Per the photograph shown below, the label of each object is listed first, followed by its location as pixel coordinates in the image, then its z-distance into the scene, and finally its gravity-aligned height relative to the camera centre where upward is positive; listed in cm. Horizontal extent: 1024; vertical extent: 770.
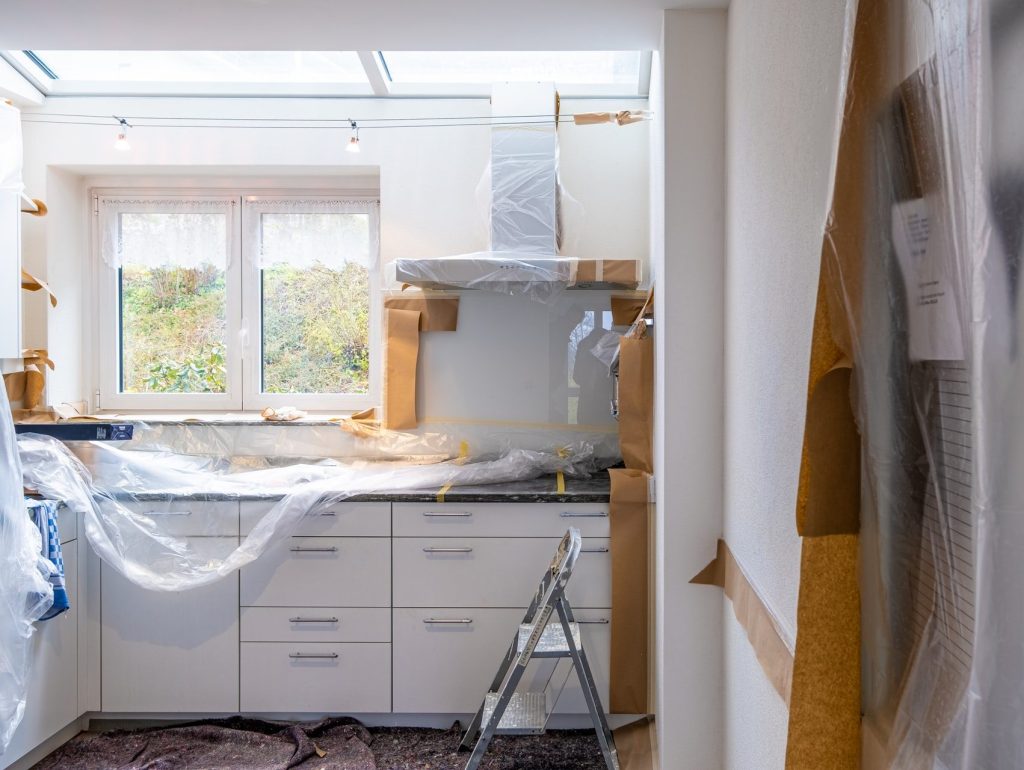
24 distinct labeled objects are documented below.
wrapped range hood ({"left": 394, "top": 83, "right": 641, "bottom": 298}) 262 +55
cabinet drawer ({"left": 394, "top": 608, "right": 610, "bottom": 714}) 254 -95
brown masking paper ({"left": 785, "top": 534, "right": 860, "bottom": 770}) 92 -35
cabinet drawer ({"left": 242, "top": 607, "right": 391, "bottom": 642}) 254 -86
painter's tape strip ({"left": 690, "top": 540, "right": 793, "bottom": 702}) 131 -51
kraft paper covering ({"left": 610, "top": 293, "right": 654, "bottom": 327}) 302 +27
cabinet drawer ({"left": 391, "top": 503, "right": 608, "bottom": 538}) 253 -50
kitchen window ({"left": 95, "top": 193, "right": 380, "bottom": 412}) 333 +31
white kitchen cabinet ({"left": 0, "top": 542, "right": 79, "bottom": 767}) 224 -97
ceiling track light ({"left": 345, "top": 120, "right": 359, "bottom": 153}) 303 +94
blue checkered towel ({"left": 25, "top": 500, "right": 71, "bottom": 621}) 220 -52
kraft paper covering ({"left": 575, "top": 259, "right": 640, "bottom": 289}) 265 +37
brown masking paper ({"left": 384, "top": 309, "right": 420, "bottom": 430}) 305 +3
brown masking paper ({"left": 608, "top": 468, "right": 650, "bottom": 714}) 248 -72
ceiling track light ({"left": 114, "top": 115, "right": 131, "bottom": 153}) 303 +95
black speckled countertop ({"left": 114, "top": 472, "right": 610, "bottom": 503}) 251 -41
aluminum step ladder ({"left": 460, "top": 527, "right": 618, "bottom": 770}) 207 -86
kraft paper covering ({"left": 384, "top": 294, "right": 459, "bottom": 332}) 307 +27
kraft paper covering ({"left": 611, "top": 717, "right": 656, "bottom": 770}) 235 -121
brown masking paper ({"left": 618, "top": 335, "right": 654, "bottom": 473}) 257 -10
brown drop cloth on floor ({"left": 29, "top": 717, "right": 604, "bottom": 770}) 232 -121
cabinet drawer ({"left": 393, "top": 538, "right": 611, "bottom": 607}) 254 -67
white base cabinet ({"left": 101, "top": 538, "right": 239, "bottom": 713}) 253 -93
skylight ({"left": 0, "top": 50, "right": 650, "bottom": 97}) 293 +122
